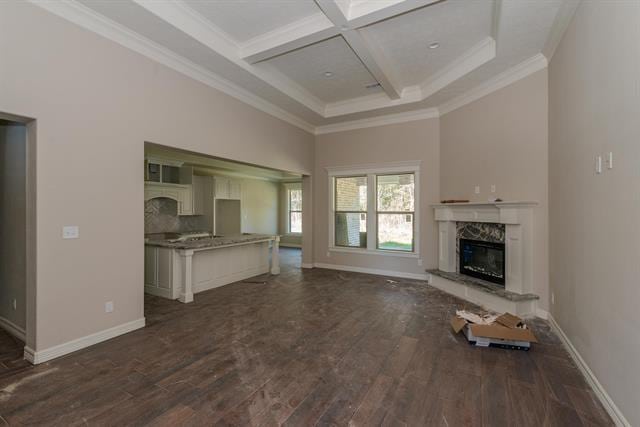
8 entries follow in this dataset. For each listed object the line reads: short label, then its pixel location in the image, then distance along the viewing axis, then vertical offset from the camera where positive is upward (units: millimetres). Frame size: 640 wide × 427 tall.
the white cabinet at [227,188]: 7775 +685
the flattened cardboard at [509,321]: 2992 -1141
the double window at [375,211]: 5891 +37
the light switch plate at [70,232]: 2715 -189
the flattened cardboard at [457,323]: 3135 -1229
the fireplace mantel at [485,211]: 3814 +27
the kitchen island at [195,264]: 4324 -862
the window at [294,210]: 11000 +95
